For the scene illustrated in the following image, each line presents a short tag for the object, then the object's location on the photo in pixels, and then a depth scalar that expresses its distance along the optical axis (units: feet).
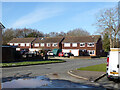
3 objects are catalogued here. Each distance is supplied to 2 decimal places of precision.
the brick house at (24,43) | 147.13
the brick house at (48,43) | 138.10
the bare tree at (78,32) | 194.87
